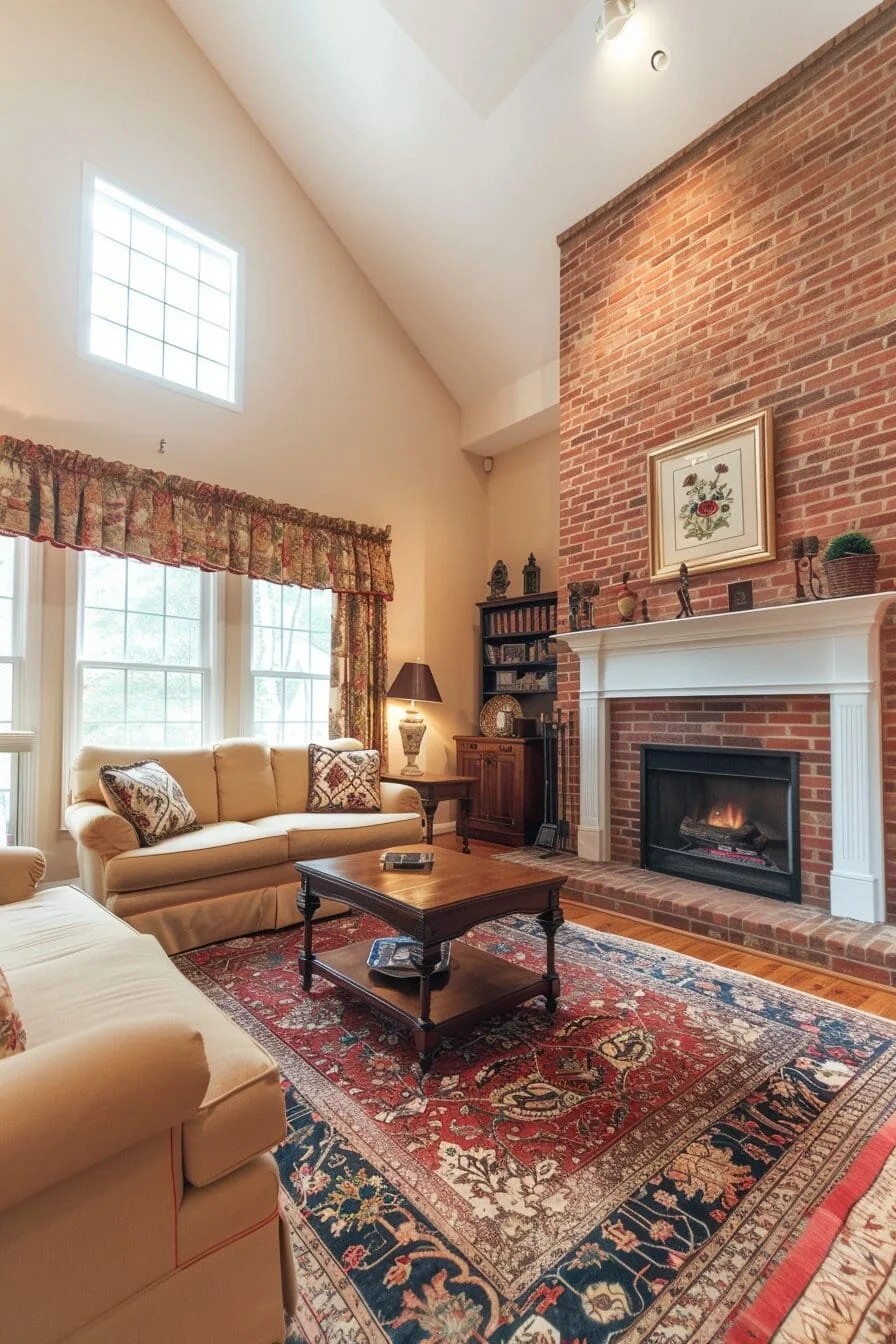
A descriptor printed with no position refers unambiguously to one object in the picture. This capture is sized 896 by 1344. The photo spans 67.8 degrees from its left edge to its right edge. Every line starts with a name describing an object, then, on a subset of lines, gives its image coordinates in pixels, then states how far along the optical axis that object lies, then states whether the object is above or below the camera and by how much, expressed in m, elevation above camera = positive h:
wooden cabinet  4.87 -0.73
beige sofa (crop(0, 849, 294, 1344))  0.84 -0.71
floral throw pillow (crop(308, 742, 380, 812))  3.90 -0.53
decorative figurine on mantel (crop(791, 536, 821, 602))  3.16 +0.60
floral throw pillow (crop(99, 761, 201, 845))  2.94 -0.49
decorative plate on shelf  5.29 -0.19
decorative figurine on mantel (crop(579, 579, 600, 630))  4.17 +0.58
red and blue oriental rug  1.16 -1.08
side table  4.51 -0.68
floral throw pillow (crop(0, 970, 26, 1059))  1.02 -0.53
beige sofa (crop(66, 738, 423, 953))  2.78 -0.70
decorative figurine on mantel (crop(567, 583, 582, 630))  4.22 +0.57
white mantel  2.91 +0.10
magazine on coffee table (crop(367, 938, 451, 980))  2.18 -0.90
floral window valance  3.44 +1.01
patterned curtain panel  4.81 +0.16
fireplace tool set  4.29 -0.62
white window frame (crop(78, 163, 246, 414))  3.77 +2.60
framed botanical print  3.38 +1.05
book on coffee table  2.41 -0.62
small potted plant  2.89 +0.56
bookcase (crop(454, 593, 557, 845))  4.90 -0.17
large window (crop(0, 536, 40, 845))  3.43 +0.14
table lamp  4.96 +0.00
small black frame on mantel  3.39 +0.49
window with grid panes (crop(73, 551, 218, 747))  3.78 +0.22
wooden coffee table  1.92 -0.73
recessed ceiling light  2.89 +2.97
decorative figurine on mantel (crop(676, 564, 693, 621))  3.67 +0.54
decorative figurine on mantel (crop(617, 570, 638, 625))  3.92 +0.52
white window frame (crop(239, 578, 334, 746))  4.39 +0.10
